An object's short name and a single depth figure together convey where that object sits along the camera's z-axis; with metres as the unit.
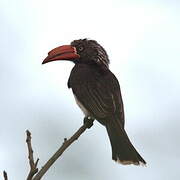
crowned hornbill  11.80
